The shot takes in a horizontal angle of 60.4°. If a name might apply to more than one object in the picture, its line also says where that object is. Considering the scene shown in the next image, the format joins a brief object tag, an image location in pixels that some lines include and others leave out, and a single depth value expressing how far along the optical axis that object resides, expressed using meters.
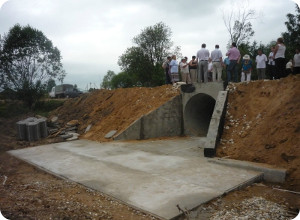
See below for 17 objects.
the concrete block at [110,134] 10.83
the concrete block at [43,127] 12.01
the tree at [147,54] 31.11
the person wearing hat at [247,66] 10.87
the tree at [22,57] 17.58
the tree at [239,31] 27.47
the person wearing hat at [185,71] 12.37
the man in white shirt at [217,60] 10.48
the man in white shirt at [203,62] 10.88
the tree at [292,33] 25.84
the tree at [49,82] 19.79
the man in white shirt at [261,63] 10.34
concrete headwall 11.02
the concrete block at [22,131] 11.59
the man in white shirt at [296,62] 9.26
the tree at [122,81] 37.65
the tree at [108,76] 70.07
